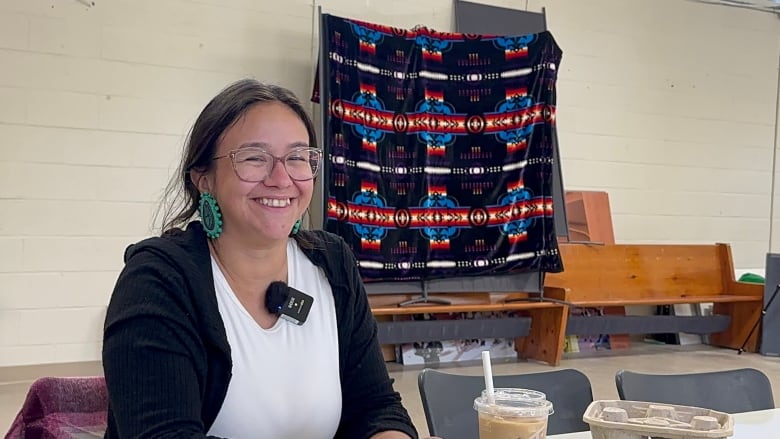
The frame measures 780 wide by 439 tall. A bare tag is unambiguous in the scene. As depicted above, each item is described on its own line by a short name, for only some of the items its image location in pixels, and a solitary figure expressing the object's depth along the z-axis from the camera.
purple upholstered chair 1.76
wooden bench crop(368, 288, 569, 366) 5.18
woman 1.30
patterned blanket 4.96
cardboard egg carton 1.14
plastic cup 1.18
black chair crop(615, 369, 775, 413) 1.96
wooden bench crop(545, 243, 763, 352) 5.76
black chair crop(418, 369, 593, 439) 1.71
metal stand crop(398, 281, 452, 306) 5.24
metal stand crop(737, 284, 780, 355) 6.09
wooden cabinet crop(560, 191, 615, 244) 6.07
